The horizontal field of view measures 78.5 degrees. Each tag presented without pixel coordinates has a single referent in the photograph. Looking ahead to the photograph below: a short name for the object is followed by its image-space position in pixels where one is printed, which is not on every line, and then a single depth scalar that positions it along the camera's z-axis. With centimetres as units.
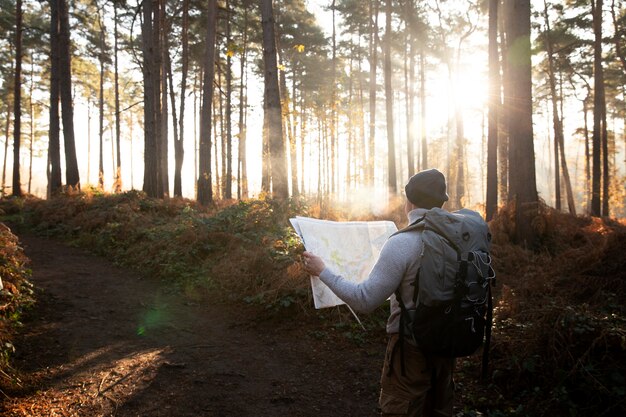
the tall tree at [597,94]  1675
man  229
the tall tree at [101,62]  2659
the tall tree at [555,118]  2097
